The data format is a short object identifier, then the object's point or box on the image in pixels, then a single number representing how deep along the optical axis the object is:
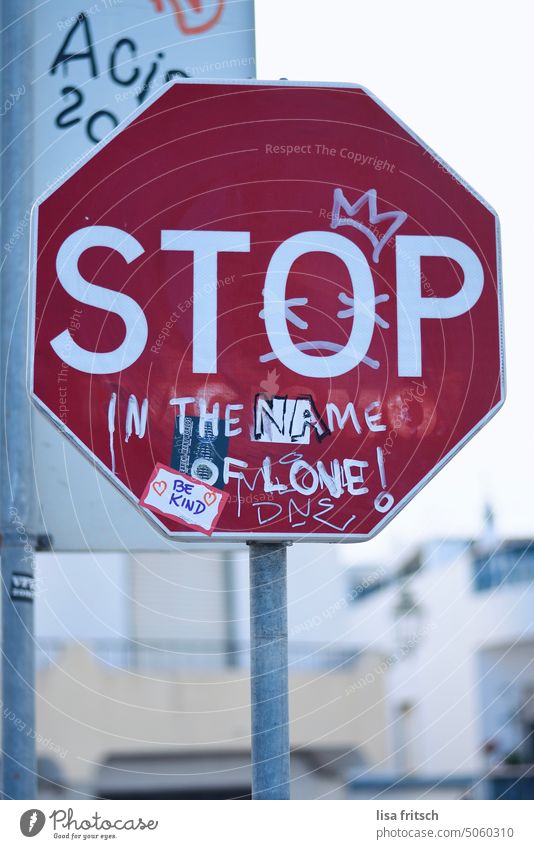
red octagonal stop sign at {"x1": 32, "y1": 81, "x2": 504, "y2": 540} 1.79
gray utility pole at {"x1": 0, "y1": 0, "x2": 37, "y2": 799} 3.18
